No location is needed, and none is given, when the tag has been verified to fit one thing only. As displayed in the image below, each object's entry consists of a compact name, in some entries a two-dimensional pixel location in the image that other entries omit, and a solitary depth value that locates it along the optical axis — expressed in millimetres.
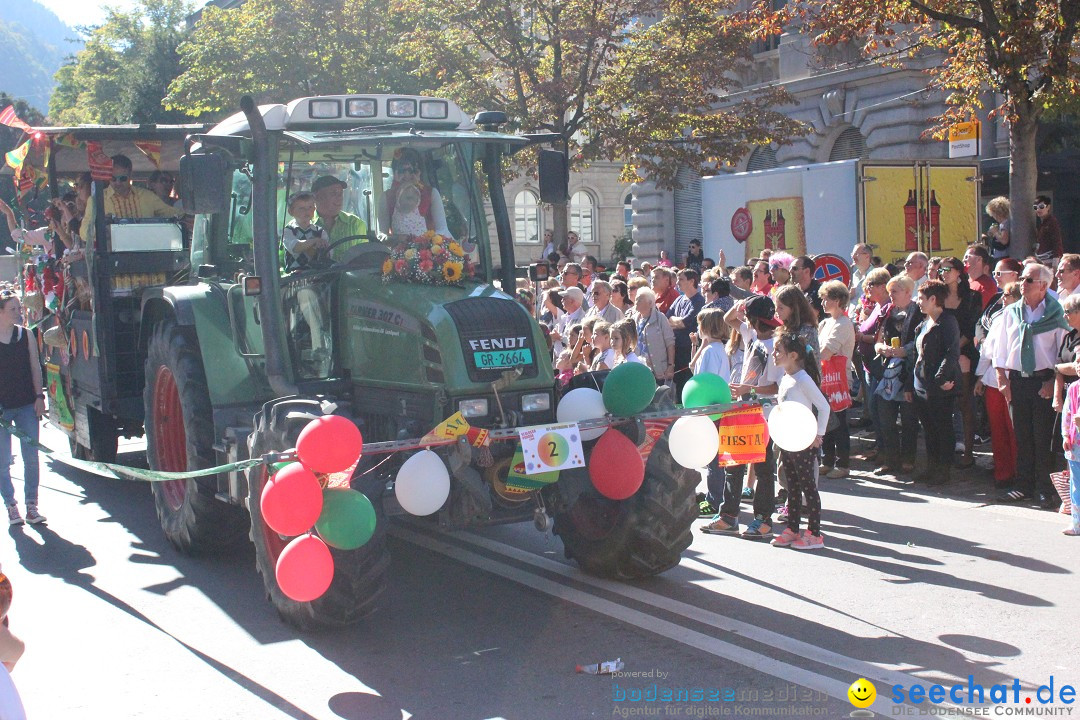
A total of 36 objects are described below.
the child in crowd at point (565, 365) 10531
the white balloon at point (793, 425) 6594
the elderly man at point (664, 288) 12438
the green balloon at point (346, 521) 5512
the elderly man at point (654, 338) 10828
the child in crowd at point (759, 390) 8242
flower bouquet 6723
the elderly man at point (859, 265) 12641
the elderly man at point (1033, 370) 9086
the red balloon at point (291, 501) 5340
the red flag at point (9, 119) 10908
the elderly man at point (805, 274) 11641
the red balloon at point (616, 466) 6223
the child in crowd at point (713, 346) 9203
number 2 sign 5957
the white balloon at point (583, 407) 6422
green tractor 6234
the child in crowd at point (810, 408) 7715
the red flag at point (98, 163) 9633
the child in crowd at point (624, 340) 9008
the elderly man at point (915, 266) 11234
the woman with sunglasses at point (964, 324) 10297
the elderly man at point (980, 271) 11141
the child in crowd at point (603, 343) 9648
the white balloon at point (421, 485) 5711
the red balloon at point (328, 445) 5367
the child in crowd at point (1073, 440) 8000
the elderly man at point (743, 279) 12220
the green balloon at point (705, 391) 6688
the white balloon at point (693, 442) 6379
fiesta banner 6660
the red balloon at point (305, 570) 5340
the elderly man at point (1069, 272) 9398
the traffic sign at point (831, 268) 11891
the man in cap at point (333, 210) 7301
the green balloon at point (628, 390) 6430
